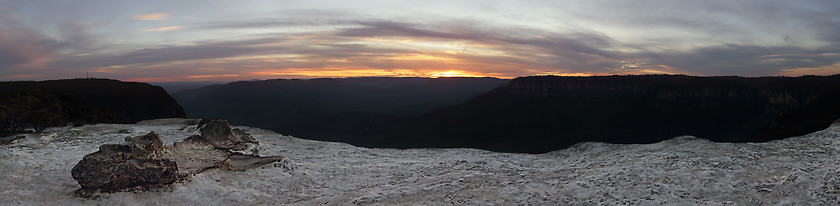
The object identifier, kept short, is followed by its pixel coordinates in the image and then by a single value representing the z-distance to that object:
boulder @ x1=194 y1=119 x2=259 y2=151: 30.22
